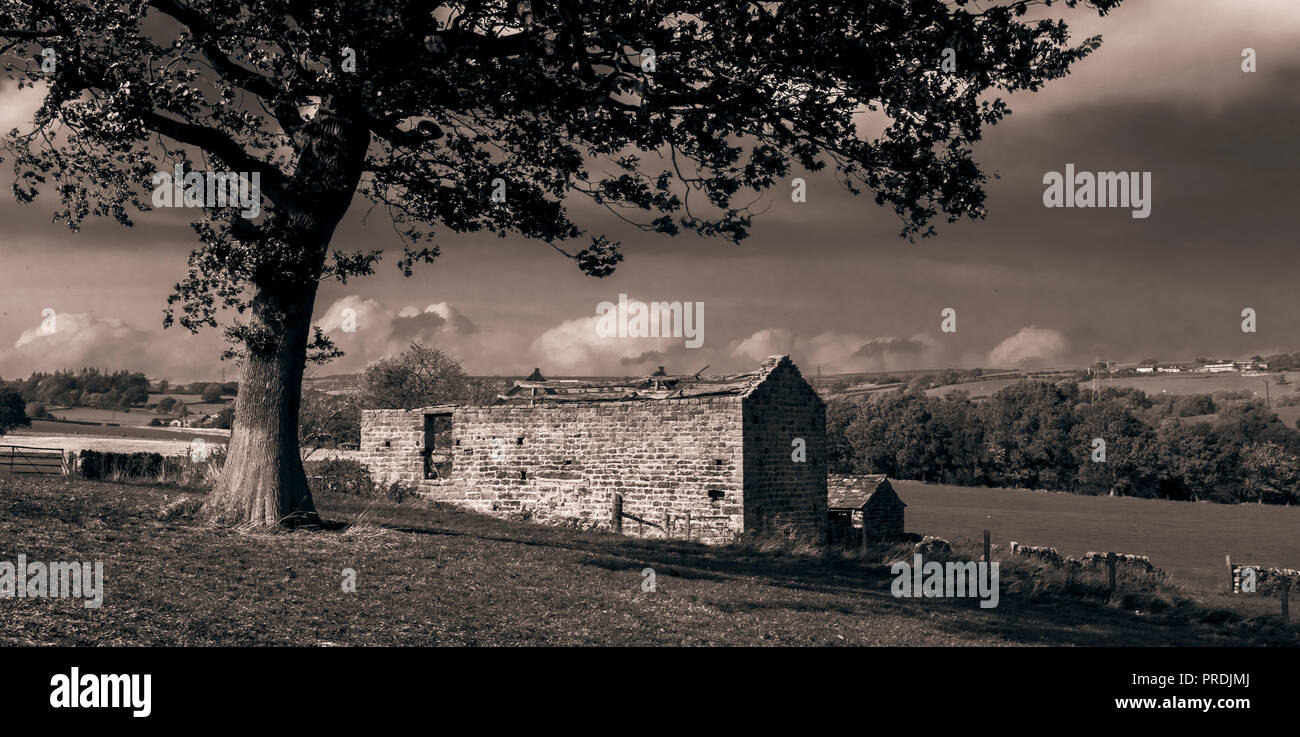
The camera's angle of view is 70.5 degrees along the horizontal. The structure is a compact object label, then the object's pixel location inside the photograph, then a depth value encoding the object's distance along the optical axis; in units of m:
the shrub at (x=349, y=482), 29.98
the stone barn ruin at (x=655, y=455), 23.81
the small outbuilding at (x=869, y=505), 35.38
